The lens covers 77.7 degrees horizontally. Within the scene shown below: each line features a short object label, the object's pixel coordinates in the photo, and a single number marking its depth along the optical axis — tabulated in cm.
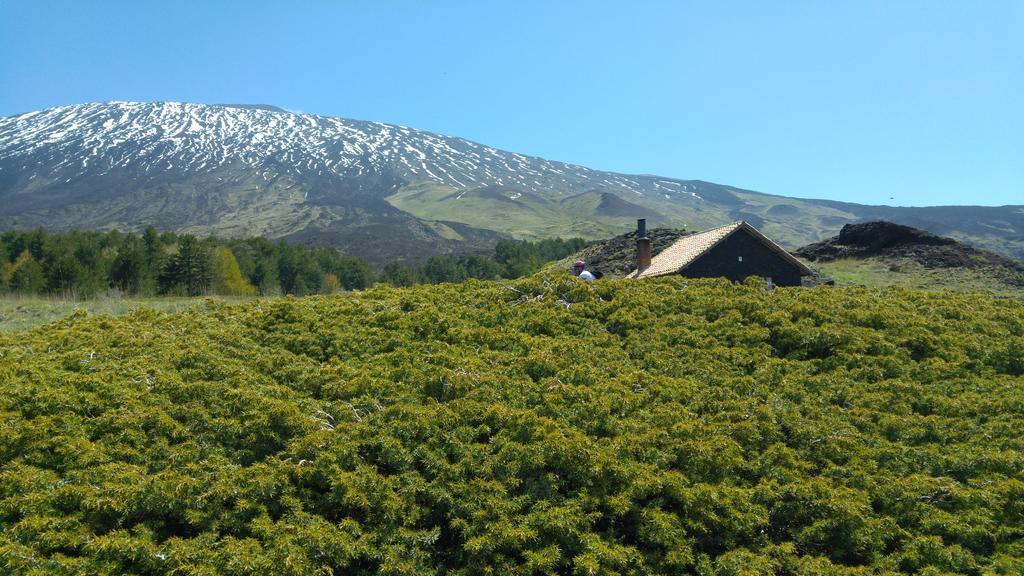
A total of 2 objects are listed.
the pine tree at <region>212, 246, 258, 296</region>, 5231
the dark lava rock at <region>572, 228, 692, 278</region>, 3447
